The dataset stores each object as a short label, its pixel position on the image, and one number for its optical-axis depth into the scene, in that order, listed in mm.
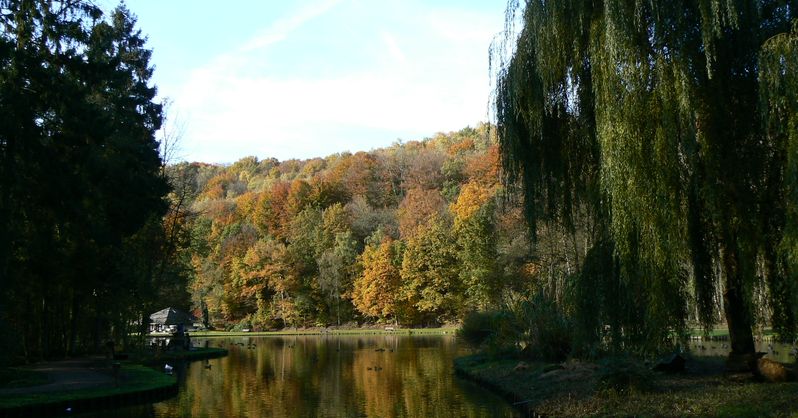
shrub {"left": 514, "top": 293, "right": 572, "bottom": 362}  18484
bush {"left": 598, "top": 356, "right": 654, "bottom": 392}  11648
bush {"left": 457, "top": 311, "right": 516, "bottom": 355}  21672
